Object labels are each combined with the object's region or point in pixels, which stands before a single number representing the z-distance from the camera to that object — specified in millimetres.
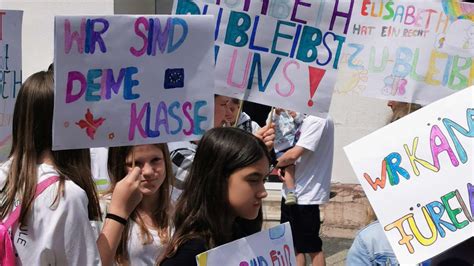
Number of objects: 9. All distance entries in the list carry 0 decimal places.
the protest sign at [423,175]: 3039
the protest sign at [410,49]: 4645
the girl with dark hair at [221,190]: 3043
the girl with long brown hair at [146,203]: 3529
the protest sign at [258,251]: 2910
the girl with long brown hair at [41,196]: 2795
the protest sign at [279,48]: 4285
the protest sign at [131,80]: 3129
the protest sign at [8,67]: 4223
